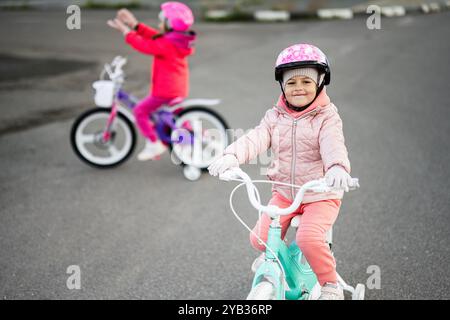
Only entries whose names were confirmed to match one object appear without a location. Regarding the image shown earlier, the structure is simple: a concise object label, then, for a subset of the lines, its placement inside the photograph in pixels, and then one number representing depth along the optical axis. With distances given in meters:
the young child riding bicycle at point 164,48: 5.01
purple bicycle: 5.41
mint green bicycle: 2.48
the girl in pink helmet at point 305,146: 2.69
